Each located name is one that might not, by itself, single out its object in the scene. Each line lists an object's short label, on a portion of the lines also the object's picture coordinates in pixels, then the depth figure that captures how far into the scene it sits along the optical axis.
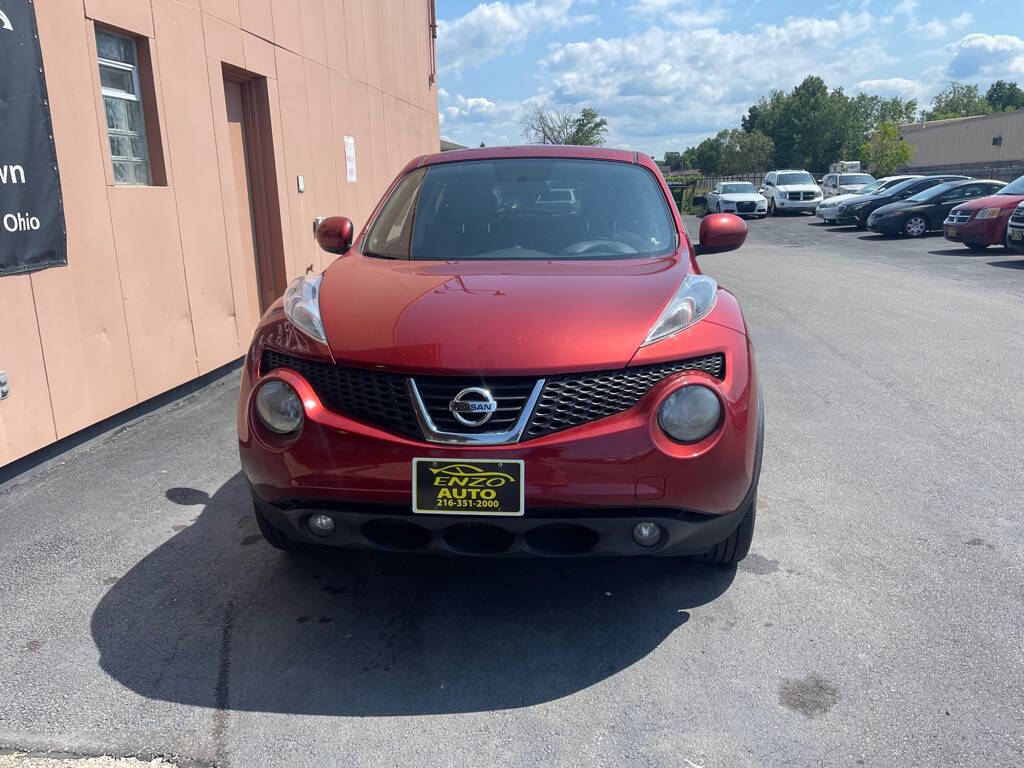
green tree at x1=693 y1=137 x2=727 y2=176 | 80.81
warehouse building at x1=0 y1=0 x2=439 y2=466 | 4.43
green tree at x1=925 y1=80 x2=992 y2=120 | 100.94
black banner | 4.20
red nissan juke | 2.59
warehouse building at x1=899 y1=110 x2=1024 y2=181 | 46.81
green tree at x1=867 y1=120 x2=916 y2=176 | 54.72
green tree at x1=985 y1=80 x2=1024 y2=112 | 99.62
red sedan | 15.40
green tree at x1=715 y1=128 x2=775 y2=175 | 71.06
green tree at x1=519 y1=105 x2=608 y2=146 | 53.31
